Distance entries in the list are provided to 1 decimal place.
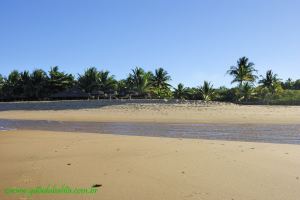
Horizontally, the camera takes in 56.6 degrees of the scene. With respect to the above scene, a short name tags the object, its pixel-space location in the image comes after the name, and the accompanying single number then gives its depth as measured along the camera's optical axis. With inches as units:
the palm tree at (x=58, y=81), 1435.7
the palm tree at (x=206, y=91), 1312.4
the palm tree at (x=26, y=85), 1433.1
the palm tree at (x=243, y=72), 1486.9
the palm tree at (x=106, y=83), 1395.8
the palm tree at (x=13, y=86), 1476.3
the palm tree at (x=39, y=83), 1422.7
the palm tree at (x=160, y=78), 1491.3
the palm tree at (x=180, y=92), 1437.5
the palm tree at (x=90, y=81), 1375.8
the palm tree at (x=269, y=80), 1549.4
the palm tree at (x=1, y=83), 1507.6
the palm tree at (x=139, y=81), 1314.2
